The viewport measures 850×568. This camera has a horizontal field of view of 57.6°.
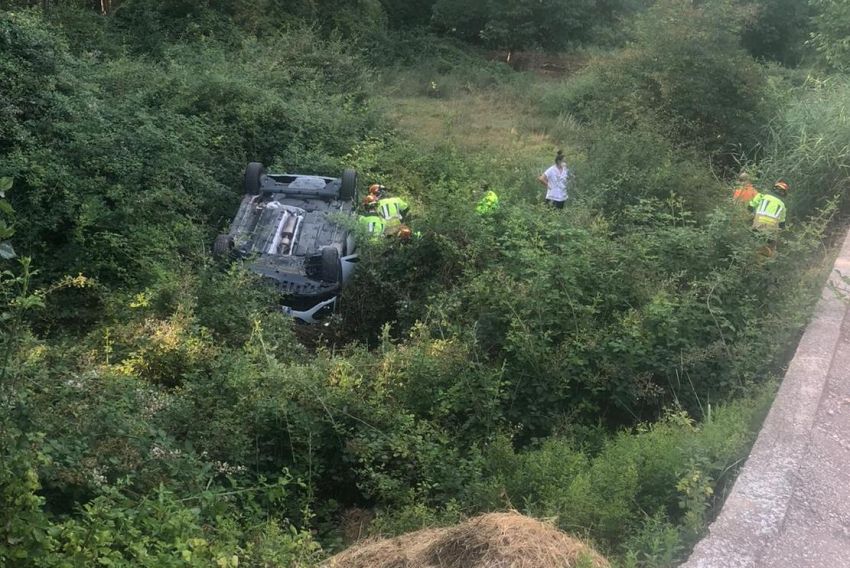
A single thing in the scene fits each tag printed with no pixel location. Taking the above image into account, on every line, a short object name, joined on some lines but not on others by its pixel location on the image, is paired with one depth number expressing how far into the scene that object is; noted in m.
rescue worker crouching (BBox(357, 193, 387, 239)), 8.80
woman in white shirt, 11.99
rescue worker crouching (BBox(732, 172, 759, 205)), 9.38
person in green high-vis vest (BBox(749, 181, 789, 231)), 8.91
